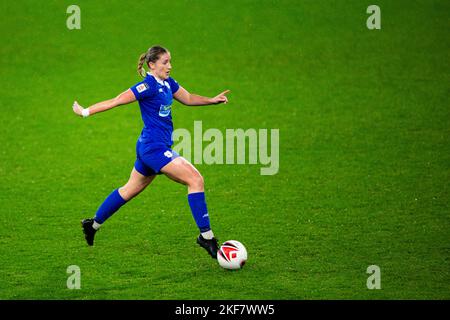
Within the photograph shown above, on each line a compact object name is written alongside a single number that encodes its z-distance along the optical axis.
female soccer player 19.12
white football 18.72
